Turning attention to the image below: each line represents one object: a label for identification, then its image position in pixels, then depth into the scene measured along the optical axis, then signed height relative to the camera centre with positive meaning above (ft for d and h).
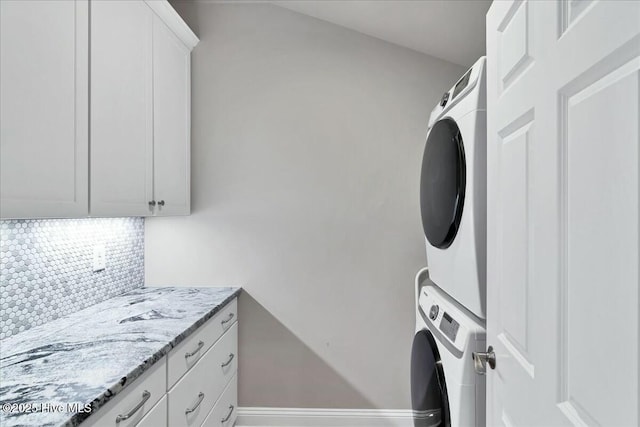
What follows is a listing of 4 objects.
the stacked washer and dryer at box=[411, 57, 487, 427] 3.93 -0.55
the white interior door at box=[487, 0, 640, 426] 1.72 +0.00
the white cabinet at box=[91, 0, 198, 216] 4.74 +1.56
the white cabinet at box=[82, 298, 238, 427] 3.67 -2.16
